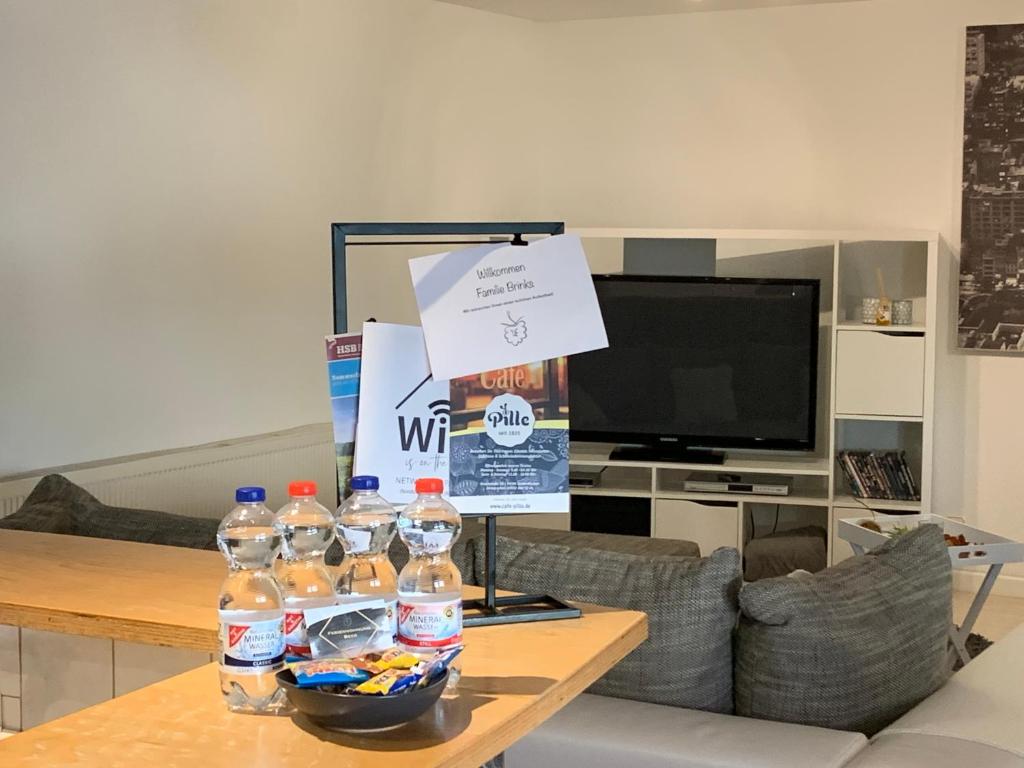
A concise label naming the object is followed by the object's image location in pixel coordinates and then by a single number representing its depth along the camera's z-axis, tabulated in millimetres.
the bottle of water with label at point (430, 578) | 1320
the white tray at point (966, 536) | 3861
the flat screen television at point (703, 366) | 5426
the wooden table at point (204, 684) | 1146
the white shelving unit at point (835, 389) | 5191
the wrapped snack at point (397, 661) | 1240
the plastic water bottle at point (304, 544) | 1358
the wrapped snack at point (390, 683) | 1184
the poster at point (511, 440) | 1667
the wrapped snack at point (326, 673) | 1203
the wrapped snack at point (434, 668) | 1221
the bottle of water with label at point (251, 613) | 1247
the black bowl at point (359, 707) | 1171
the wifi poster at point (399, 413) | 1613
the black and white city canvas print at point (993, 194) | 5246
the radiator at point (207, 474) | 3906
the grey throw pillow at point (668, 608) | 2043
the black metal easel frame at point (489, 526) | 1654
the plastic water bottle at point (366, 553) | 1388
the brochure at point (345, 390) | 1604
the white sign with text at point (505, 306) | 1625
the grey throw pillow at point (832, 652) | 2014
